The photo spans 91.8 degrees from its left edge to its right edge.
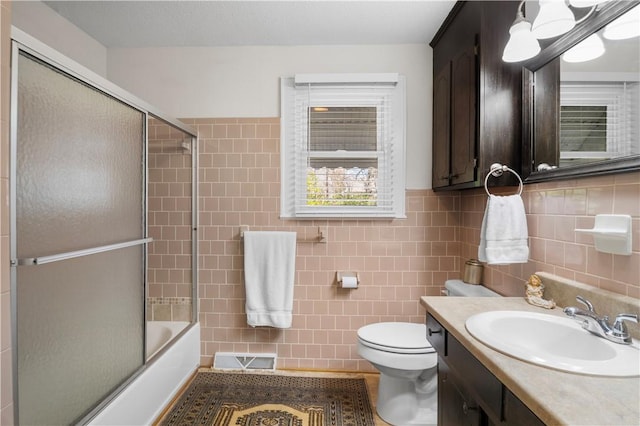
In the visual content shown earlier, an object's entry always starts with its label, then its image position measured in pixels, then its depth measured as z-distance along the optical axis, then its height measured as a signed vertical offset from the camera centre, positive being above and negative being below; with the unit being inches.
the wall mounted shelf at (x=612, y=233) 39.3 -2.8
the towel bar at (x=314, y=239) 87.9 -8.2
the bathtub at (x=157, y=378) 57.1 -37.1
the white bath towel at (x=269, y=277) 85.0 -18.4
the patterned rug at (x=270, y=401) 68.4 -46.2
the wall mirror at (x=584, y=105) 39.1 +15.8
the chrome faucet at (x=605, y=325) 35.1 -13.5
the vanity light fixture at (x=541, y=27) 41.5 +26.1
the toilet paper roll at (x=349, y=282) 84.7 -19.6
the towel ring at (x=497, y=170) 57.3 +7.7
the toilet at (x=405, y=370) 63.8 -33.6
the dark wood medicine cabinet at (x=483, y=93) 59.4 +23.4
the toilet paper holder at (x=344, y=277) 84.8 -18.9
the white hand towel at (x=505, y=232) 53.9 -3.7
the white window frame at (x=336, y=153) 86.4 +19.0
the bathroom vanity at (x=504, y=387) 24.3 -15.5
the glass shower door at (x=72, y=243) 40.7 -5.4
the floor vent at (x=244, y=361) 88.5 -43.4
